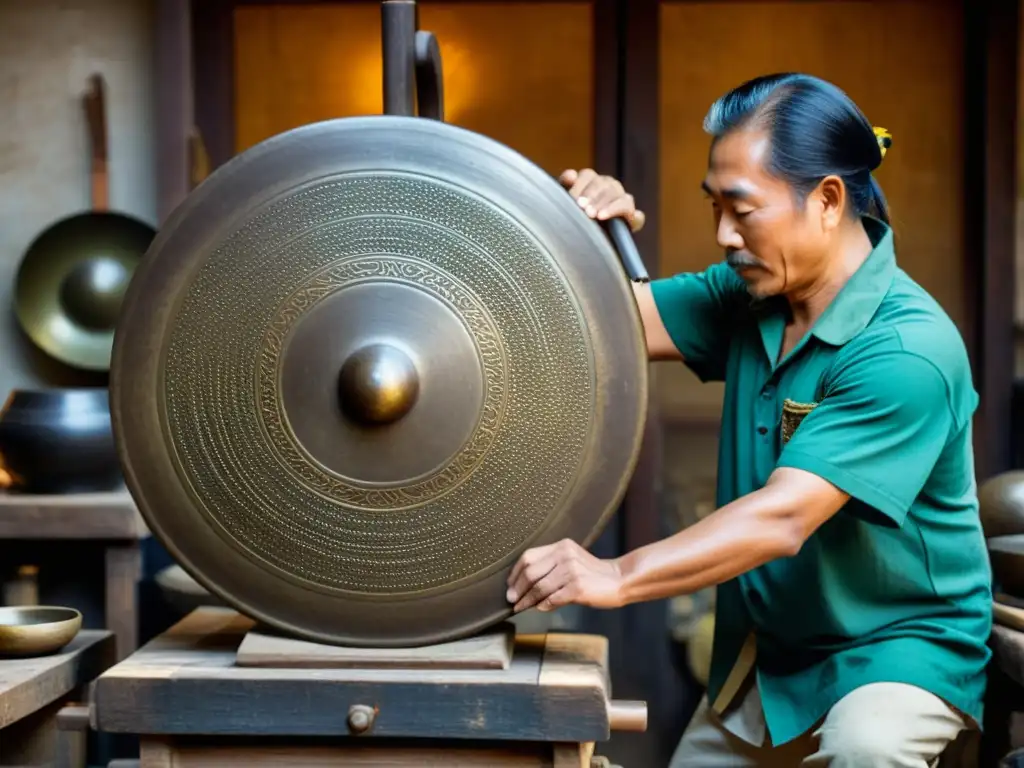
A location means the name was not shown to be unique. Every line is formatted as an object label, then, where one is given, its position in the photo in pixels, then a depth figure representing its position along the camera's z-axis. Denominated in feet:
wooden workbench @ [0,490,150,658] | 9.69
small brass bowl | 7.75
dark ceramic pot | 9.73
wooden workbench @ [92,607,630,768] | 6.01
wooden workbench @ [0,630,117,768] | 7.64
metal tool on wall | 11.46
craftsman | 6.23
